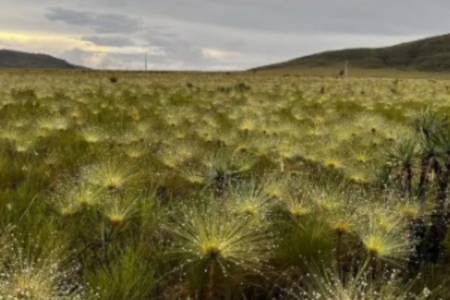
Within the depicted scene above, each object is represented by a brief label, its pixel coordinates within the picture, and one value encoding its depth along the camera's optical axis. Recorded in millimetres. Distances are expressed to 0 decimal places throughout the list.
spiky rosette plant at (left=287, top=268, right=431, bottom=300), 3285
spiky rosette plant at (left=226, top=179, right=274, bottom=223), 5062
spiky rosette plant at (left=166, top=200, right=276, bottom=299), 4043
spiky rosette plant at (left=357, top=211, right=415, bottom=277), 4270
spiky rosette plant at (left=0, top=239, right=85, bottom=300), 3113
